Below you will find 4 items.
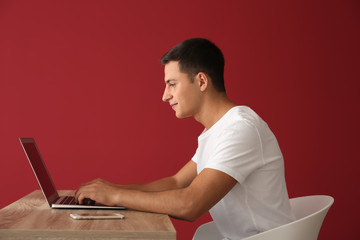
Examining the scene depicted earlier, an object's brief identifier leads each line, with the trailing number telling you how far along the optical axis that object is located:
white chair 1.45
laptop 1.52
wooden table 1.14
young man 1.45
